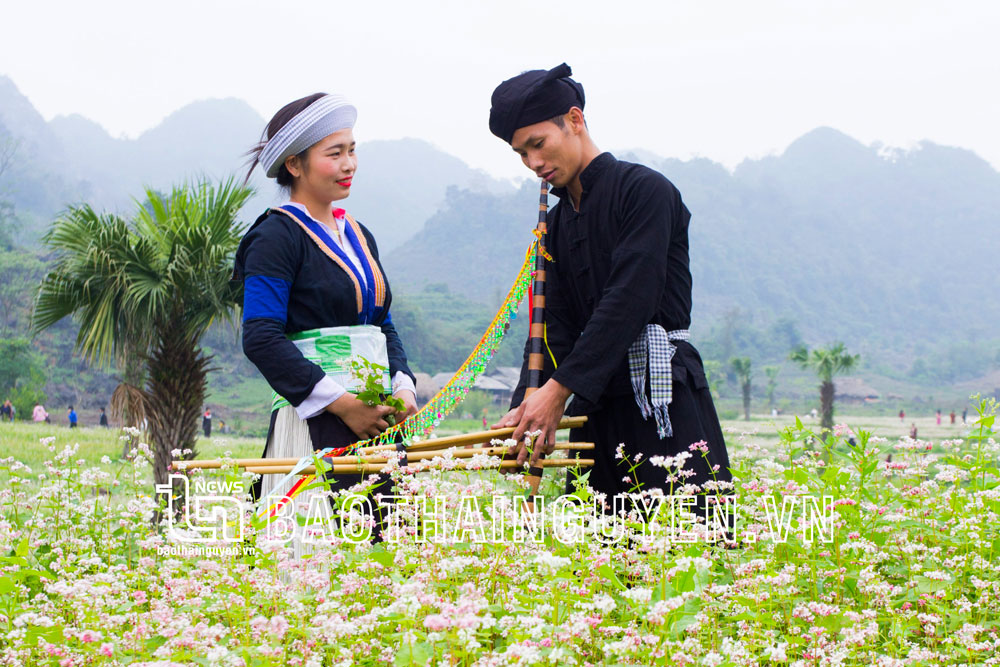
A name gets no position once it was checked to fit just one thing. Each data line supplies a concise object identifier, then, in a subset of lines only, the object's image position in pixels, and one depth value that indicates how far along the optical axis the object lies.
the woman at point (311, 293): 3.18
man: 3.05
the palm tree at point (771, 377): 95.38
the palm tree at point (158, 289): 10.54
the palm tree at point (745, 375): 80.62
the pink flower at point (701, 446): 2.87
